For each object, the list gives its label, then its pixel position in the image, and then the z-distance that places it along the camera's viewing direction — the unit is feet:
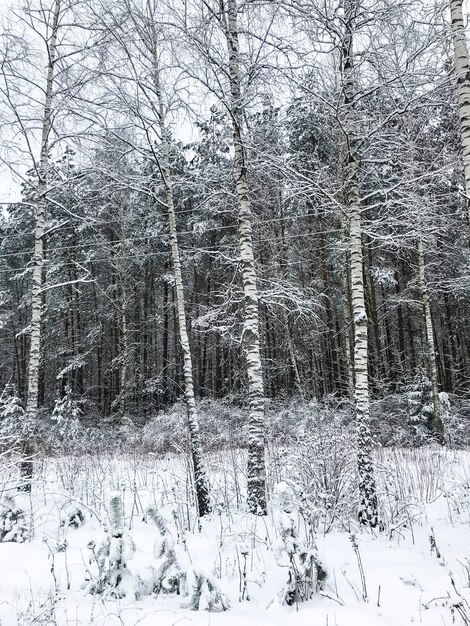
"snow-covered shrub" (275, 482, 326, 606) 11.25
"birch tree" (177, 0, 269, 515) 20.74
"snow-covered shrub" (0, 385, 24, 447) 29.93
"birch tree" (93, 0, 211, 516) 23.97
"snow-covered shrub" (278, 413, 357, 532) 17.48
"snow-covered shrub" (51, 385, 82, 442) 55.11
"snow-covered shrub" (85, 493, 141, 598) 11.68
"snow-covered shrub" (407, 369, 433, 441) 43.91
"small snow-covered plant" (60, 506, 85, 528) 19.24
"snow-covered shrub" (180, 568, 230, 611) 10.91
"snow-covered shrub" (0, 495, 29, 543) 17.56
